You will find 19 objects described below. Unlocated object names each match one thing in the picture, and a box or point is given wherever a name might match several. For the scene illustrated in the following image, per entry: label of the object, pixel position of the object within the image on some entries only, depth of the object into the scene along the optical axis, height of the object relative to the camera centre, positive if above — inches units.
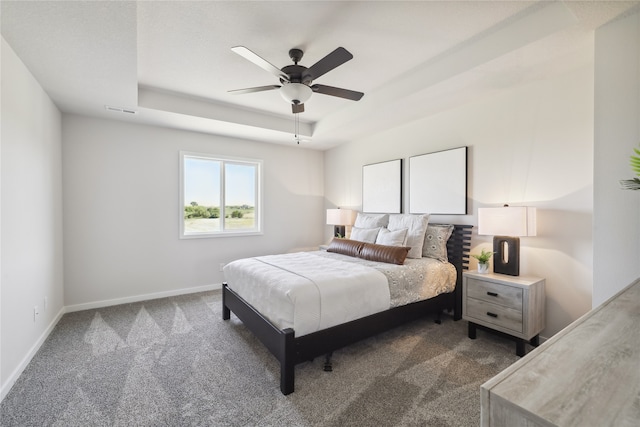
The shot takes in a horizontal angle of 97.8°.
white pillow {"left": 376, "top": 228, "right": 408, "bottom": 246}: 132.9 -13.7
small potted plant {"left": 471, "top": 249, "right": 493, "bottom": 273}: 113.0 -21.2
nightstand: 96.8 -35.1
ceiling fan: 81.5 +44.1
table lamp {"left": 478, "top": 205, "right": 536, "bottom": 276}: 101.7 -7.3
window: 175.8 +8.5
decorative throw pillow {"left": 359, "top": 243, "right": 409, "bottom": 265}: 119.4 -19.5
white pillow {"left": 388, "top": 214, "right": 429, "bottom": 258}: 132.3 -9.4
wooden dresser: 23.4 -16.7
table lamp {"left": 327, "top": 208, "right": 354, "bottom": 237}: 189.8 -6.1
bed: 80.5 -39.2
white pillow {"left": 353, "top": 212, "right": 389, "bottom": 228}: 158.4 -6.6
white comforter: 83.8 -27.7
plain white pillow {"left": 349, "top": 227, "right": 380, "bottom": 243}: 148.2 -13.8
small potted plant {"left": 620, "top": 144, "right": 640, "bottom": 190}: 49.2 +8.1
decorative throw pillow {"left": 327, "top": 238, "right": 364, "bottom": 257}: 138.0 -19.5
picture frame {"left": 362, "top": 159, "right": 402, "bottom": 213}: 164.4 +14.0
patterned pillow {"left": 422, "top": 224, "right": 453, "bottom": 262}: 130.6 -15.2
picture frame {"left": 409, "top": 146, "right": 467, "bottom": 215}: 134.0 +14.0
